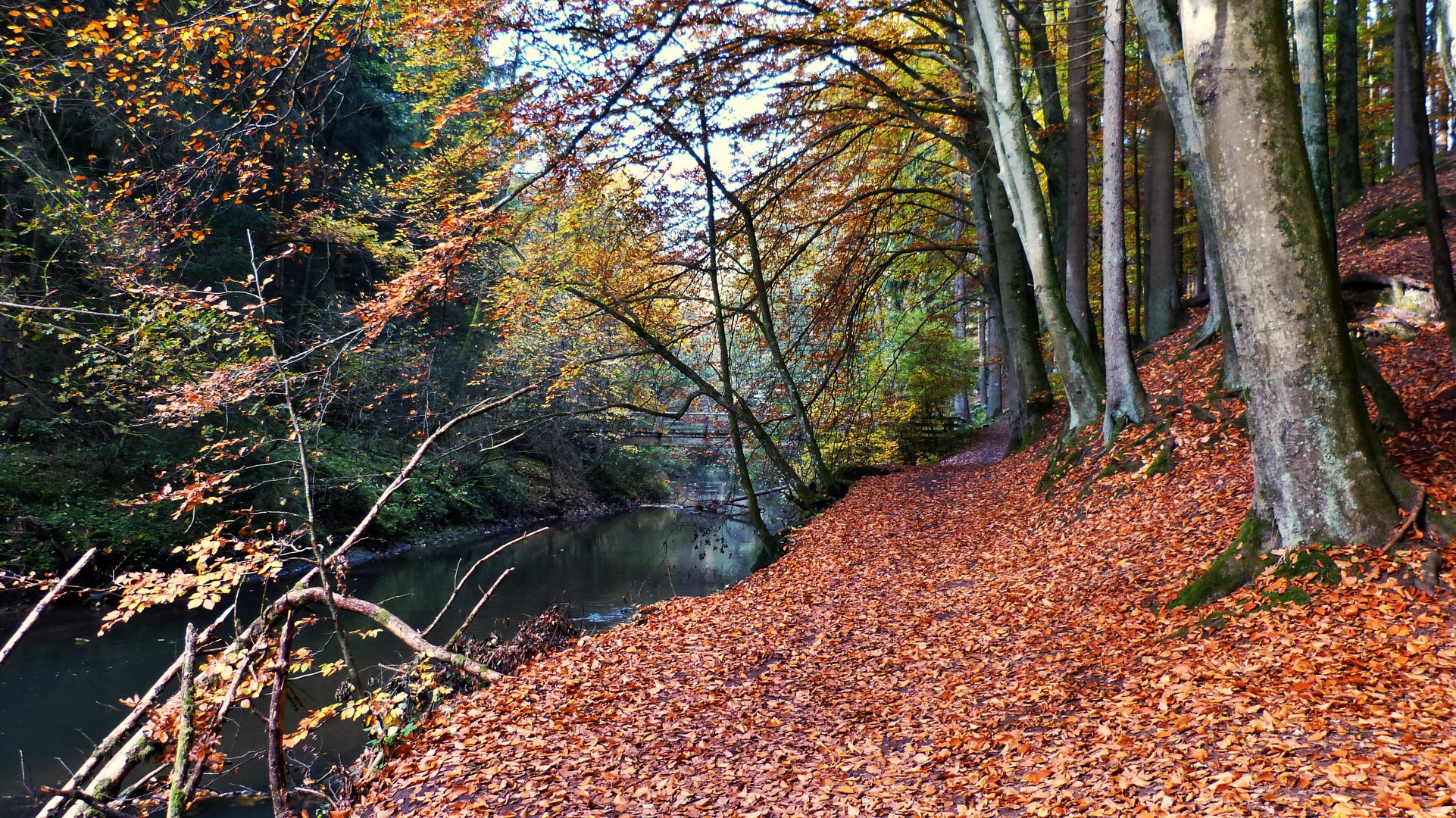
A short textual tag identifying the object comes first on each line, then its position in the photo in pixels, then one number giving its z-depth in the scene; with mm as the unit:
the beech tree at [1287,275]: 4086
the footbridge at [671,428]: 13391
